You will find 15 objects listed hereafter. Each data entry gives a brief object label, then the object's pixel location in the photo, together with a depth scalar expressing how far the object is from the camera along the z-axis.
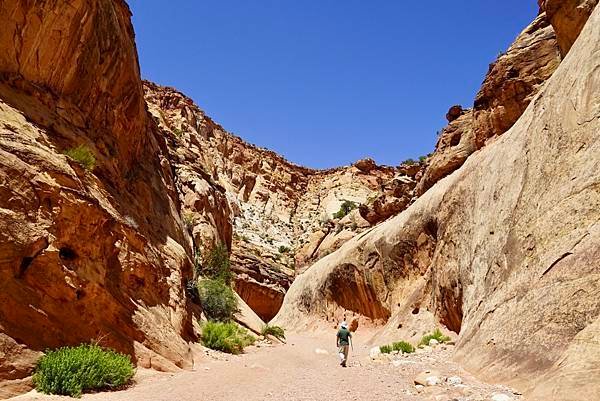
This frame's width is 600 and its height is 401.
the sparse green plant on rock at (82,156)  12.13
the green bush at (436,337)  16.37
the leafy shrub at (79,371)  7.79
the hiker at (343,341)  14.68
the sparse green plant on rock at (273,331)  26.52
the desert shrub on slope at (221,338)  16.72
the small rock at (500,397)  6.43
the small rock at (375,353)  16.05
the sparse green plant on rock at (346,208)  67.30
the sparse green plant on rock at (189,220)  27.86
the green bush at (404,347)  15.81
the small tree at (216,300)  22.27
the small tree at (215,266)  27.77
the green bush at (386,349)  16.64
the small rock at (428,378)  8.54
